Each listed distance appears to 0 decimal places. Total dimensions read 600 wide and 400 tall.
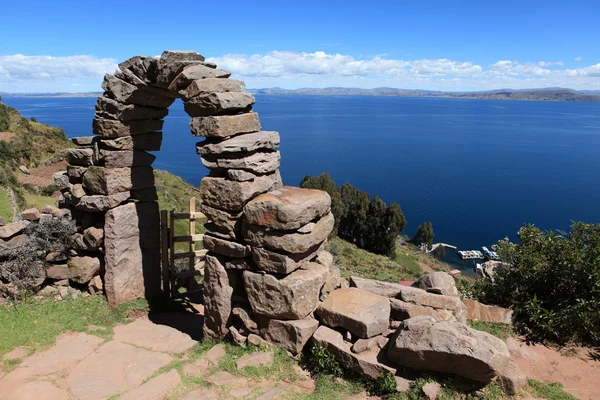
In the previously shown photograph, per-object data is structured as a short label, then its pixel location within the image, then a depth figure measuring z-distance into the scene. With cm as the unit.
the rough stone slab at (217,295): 782
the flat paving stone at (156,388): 636
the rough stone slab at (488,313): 825
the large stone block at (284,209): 690
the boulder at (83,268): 1034
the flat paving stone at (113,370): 678
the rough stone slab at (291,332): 700
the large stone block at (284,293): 704
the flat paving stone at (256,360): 693
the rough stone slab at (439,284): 817
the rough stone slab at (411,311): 728
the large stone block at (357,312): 670
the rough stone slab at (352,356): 616
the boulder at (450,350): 557
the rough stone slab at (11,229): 1008
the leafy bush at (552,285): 764
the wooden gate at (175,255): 1079
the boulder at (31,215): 1059
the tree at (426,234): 5850
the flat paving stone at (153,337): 838
